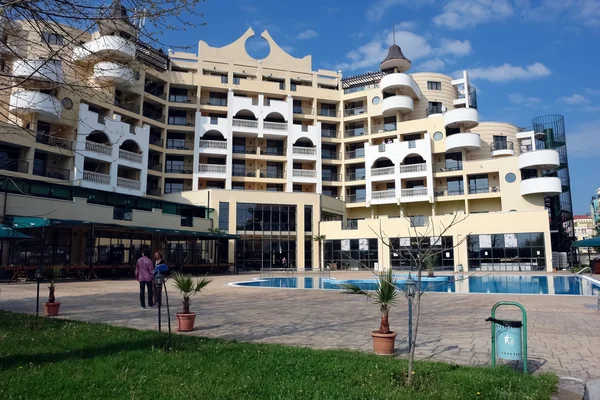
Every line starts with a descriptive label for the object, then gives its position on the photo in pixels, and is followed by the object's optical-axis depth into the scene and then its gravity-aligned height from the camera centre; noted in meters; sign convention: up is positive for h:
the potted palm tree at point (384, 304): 6.34 -0.82
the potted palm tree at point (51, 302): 10.39 -1.26
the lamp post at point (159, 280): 7.06 -0.50
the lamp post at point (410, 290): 5.52 -0.56
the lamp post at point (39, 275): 9.83 -0.56
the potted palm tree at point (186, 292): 8.30 -0.82
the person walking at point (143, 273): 11.89 -0.63
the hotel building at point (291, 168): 31.59 +7.69
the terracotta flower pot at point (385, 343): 6.34 -1.39
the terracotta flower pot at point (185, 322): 8.48 -1.43
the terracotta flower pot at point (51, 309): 10.37 -1.42
